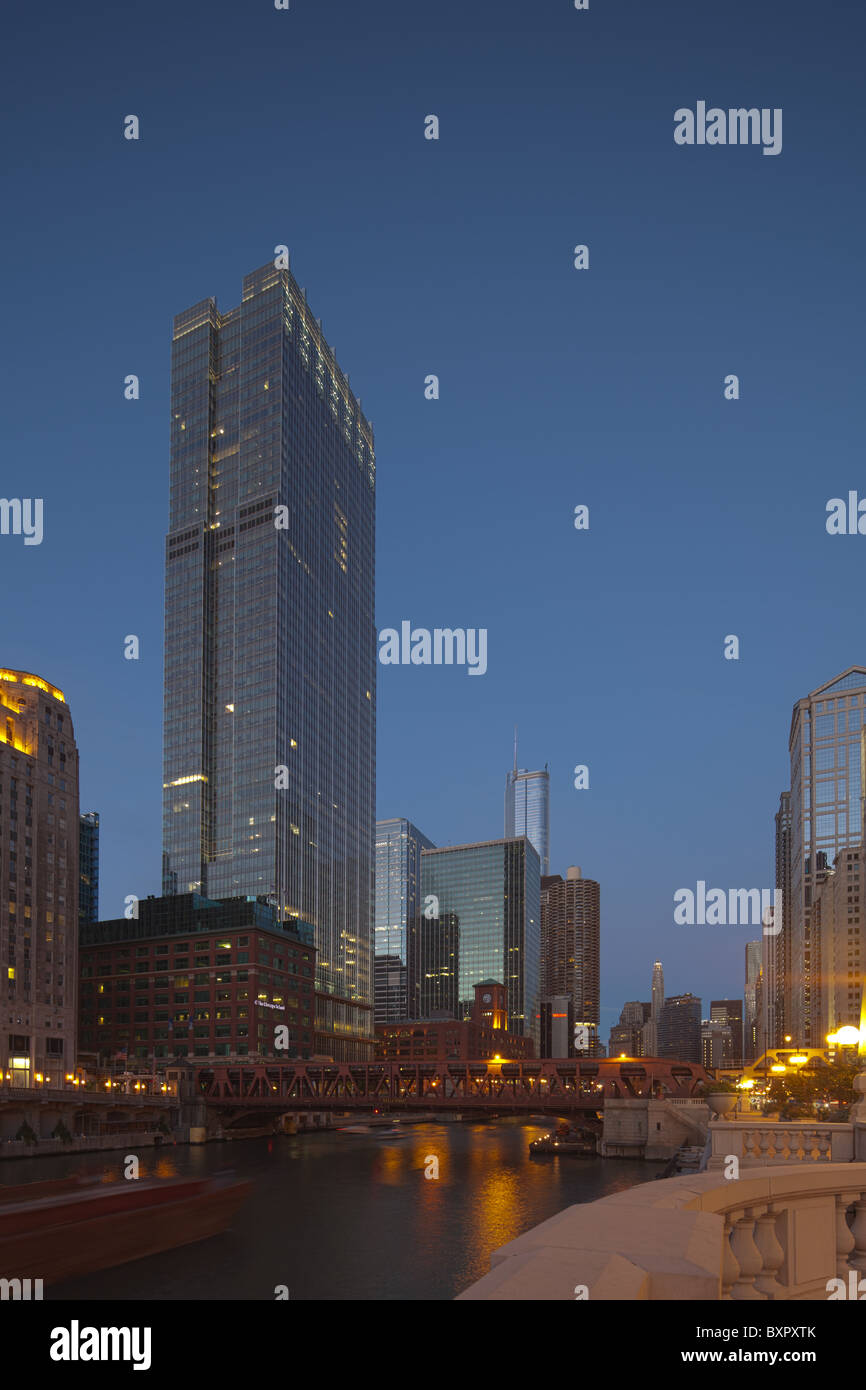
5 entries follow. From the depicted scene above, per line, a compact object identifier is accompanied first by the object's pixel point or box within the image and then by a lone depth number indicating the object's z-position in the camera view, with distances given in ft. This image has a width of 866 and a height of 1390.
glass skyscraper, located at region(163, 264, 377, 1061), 650.84
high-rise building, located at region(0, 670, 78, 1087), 408.46
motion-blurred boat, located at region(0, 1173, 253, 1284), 139.85
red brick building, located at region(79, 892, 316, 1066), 565.12
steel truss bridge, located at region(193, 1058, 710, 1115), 341.21
